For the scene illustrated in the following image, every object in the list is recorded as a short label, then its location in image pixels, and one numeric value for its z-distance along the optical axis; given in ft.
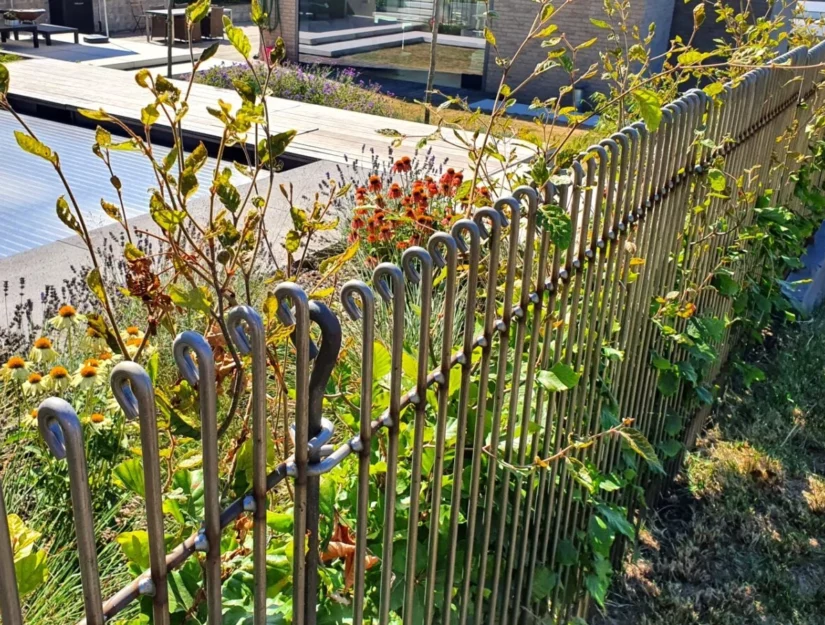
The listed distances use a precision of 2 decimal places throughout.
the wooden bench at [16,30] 56.90
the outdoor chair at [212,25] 71.42
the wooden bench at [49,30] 59.87
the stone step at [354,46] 59.98
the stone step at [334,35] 60.44
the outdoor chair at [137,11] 80.28
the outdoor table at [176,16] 67.62
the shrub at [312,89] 39.17
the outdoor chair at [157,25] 69.04
